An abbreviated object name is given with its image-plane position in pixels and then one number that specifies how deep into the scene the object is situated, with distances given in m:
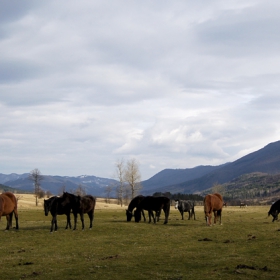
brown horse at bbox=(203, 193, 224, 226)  30.58
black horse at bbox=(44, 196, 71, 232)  27.04
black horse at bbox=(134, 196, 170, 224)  33.22
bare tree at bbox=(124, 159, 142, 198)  99.09
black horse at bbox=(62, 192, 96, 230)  27.98
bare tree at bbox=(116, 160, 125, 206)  100.67
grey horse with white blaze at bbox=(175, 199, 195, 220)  37.41
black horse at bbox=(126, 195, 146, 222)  35.44
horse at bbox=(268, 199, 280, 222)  36.06
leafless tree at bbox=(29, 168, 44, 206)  101.88
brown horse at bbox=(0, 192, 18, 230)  26.38
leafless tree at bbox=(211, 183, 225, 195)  143.24
